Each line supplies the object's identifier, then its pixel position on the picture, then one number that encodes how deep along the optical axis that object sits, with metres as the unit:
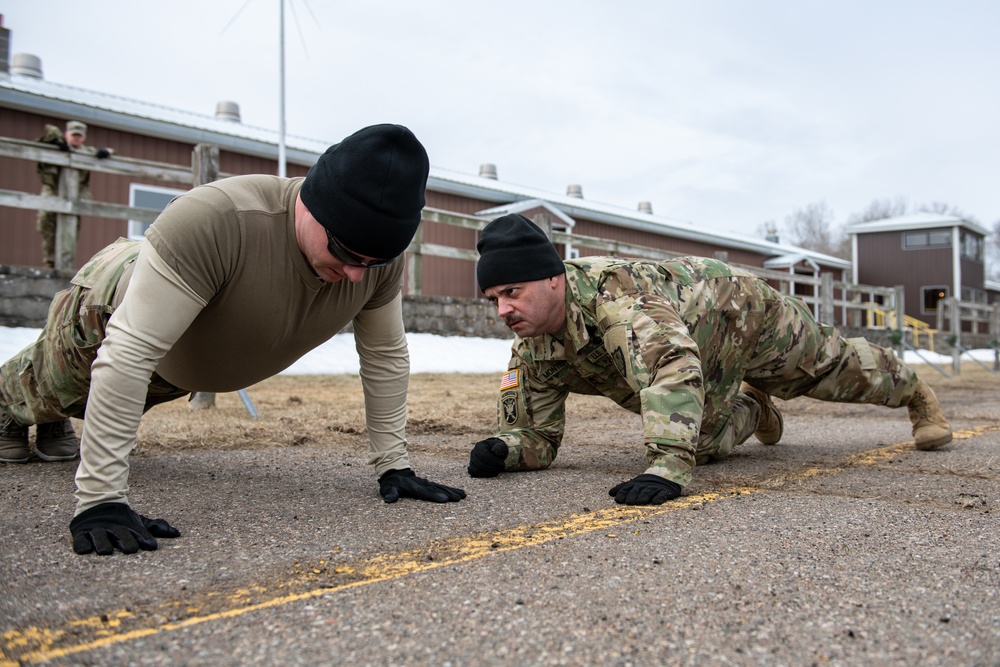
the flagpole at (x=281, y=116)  12.12
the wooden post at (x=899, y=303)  14.45
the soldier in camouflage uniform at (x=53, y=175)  8.15
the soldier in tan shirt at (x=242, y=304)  2.05
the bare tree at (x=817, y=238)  54.19
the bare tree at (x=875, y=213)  55.18
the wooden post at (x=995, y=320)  20.73
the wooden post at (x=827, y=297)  13.79
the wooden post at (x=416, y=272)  9.96
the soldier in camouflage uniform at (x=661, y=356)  2.81
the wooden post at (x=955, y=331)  13.64
